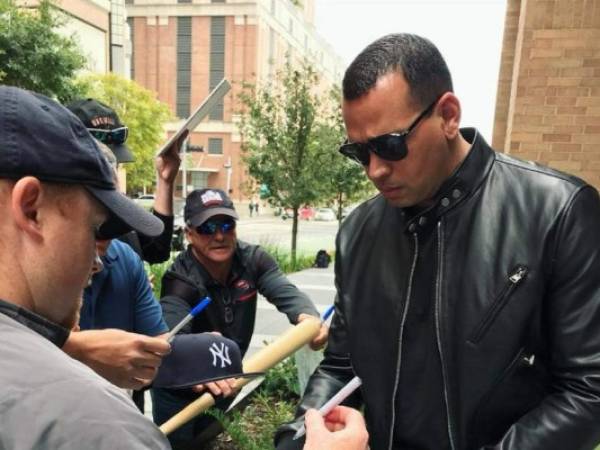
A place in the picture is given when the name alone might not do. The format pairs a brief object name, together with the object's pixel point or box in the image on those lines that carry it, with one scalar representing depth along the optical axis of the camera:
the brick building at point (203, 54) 59.88
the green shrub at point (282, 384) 4.16
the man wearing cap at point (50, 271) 0.80
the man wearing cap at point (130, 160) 2.72
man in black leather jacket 1.28
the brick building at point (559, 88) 3.78
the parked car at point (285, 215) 13.93
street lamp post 54.03
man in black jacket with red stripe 2.60
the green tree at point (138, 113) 30.34
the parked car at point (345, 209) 15.92
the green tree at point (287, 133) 12.43
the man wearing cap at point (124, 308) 1.59
